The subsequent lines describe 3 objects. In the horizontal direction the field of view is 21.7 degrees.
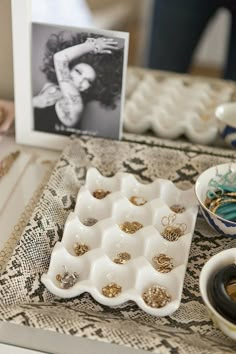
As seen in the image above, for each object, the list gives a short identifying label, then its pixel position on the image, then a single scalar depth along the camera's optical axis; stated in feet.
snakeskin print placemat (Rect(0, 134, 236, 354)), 2.15
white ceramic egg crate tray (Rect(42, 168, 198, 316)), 2.35
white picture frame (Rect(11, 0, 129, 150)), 2.93
